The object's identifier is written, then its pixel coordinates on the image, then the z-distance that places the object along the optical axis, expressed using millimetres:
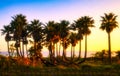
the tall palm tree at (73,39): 40320
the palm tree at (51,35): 38586
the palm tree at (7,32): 40742
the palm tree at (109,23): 37433
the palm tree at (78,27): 38953
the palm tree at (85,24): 38802
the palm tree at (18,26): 39081
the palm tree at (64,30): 39057
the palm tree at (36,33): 38983
